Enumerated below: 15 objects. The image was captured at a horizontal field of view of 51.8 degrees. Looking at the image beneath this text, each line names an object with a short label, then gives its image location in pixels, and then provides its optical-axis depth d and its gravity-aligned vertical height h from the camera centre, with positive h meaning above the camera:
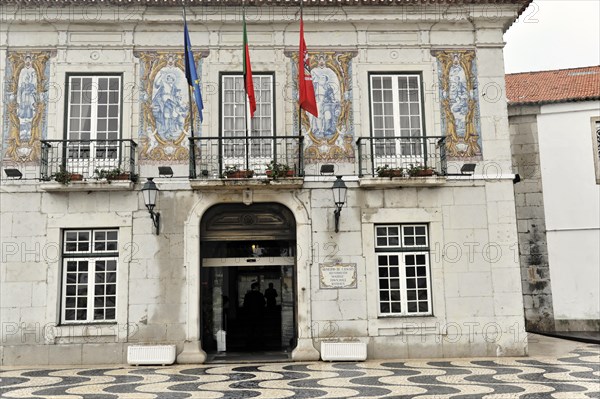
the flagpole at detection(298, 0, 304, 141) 10.39 +3.02
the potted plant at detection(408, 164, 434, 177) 10.90 +1.97
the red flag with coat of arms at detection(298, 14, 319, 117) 10.30 +3.35
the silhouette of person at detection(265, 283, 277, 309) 13.32 -0.17
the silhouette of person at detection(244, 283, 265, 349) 13.22 -0.50
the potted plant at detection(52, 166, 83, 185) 10.52 +1.98
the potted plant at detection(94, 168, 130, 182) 10.62 +2.01
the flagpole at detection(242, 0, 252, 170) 10.31 +3.30
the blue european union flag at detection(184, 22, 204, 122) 10.32 +3.61
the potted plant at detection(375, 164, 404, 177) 10.83 +1.97
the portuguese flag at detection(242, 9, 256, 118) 10.30 +3.49
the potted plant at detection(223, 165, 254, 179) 10.65 +1.97
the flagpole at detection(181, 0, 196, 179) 10.75 +2.47
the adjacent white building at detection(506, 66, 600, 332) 14.52 +1.79
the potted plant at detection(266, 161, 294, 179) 10.68 +2.02
